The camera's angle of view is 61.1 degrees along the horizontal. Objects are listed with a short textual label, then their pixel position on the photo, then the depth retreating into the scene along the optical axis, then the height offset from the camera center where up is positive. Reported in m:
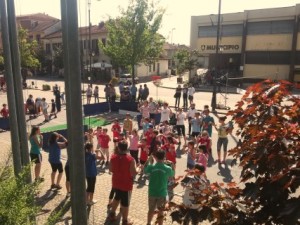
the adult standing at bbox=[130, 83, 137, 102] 17.51 -1.89
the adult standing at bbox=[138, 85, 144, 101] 17.70 -2.12
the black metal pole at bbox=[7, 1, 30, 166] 4.31 -0.31
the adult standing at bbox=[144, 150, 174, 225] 4.95 -2.19
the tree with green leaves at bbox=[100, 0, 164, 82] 21.10 +2.59
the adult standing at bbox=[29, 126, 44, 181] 6.80 -2.24
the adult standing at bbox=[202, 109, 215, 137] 9.30 -2.06
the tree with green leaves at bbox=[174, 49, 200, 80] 31.62 +0.42
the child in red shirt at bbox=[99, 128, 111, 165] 8.45 -2.53
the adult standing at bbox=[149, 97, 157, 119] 12.65 -2.16
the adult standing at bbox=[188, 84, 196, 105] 17.89 -1.97
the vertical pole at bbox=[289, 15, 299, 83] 27.08 +1.75
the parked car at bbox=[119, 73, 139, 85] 32.63 -1.68
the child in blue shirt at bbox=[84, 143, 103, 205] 5.65 -2.22
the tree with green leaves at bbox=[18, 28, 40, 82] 31.04 +1.25
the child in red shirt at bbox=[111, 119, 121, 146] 9.09 -2.31
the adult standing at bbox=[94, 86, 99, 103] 18.68 -2.12
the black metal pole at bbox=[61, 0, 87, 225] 2.41 -0.44
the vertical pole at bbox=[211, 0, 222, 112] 17.37 -2.44
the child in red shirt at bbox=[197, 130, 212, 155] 7.79 -2.28
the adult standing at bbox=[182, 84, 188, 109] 17.30 -2.17
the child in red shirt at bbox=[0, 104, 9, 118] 13.08 -2.50
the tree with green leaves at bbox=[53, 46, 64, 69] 38.51 +0.67
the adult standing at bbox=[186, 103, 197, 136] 11.16 -2.09
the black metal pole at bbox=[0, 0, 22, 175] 4.43 -0.56
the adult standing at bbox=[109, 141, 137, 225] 5.07 -2.18
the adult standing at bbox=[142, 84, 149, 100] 17.63 -1.98
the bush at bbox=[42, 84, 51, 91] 26.98 -2.54
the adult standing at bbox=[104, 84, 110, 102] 17.24 -1.92
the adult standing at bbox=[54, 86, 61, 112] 16.35 -2.26
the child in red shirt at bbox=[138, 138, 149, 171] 7.42 -2.54
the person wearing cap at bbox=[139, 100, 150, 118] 12.22 -2.18
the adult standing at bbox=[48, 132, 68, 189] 6.56 -2.39
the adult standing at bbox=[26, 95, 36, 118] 14.69 -2.41
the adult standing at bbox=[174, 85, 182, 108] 17.24 -1.99
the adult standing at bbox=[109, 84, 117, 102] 17.07 -2.02
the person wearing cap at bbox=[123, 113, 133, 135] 10.10 -2.40
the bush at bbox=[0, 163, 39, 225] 3.14 -1.80
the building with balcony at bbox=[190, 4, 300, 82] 27.81 +2.84
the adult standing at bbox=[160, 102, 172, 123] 11.35 -2.14
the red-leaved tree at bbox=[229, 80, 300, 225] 1.95 -0.71
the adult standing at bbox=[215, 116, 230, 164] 8.44 -2.46
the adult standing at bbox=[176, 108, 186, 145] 10.59 -2.41
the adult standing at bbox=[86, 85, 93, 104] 18.29 -2.20
